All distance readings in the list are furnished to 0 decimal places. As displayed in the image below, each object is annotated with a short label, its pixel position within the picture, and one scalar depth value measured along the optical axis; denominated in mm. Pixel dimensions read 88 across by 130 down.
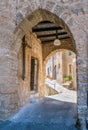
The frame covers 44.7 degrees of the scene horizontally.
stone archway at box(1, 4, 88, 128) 2443
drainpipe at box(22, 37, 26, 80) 3677
